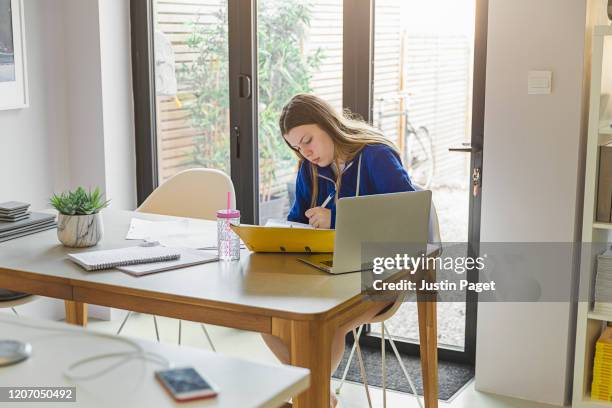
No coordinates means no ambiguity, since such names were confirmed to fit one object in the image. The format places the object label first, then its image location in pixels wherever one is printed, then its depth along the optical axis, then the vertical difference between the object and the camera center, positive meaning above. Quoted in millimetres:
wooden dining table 2055 -579
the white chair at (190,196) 3473 -527
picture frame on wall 3900 +33
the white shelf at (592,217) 2949 -530
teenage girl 2885 -297
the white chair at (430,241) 2828 -569
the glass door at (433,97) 3564 -135
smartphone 1422 -534
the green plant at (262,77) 3951 -61
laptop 2326 -455
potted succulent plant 2703 -483
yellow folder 2518 -508
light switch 3174 -63
